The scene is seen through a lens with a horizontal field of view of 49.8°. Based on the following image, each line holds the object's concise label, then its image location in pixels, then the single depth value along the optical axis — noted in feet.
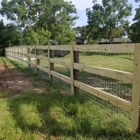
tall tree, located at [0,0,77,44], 84.20
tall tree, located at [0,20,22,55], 85.02
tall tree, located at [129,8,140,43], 68.16
